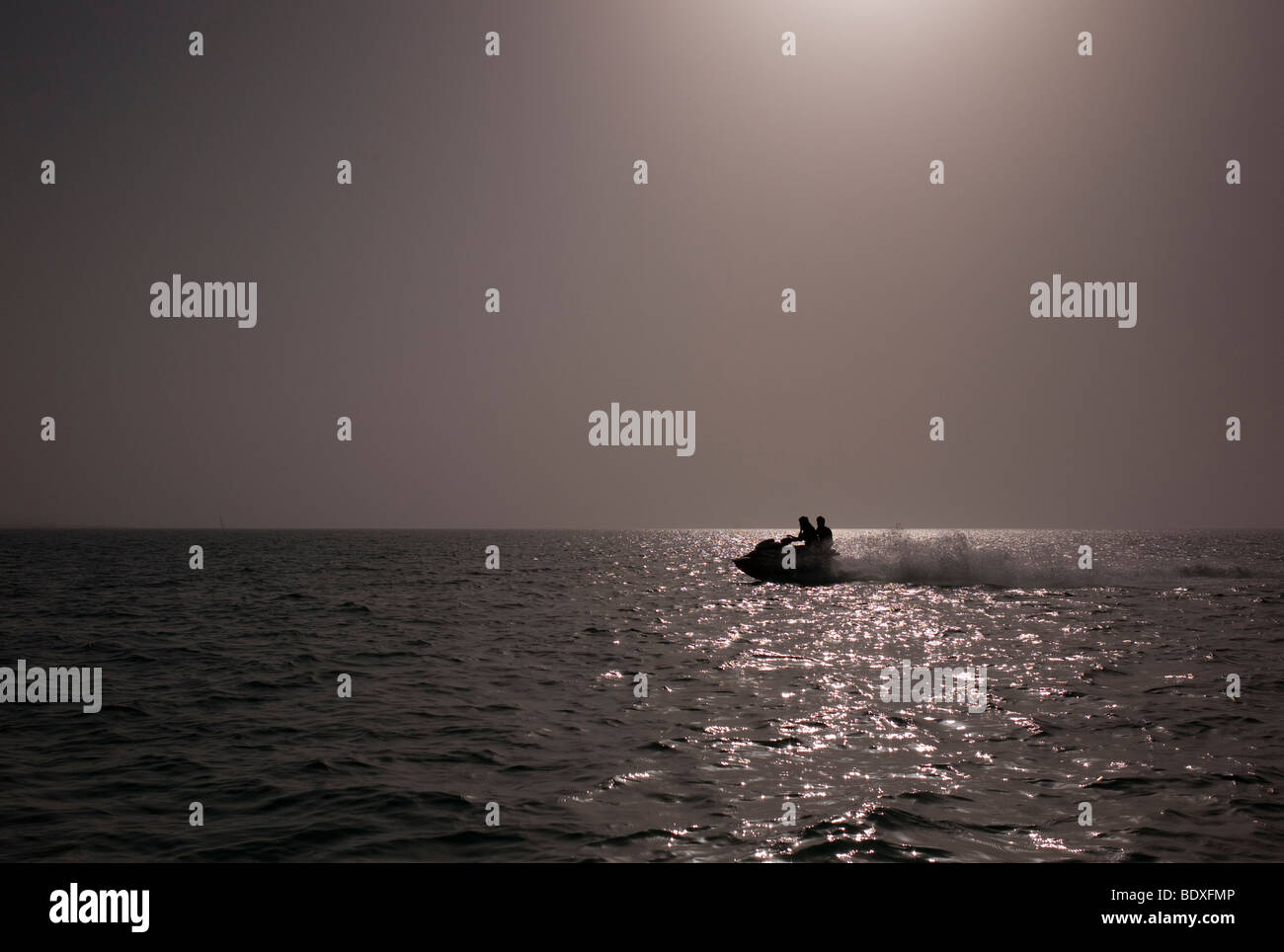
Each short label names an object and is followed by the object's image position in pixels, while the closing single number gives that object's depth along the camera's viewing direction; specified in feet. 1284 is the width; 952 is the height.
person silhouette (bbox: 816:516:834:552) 154.40
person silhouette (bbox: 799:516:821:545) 154.40
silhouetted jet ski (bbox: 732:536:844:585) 153.48
